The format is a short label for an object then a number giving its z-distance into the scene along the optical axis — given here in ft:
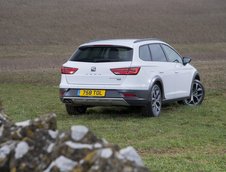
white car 59.02
